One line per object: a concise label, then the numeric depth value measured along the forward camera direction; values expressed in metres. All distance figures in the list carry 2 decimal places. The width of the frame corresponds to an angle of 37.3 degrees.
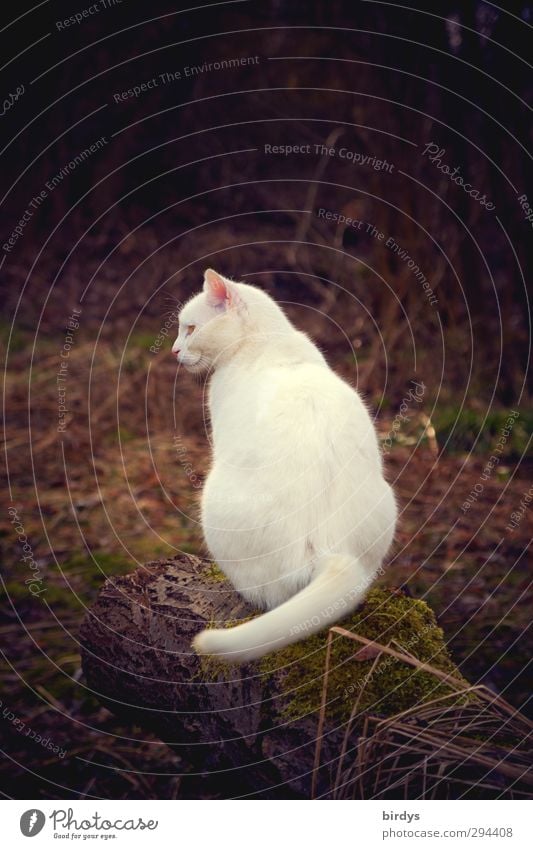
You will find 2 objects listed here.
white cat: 2.14
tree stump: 2.26
